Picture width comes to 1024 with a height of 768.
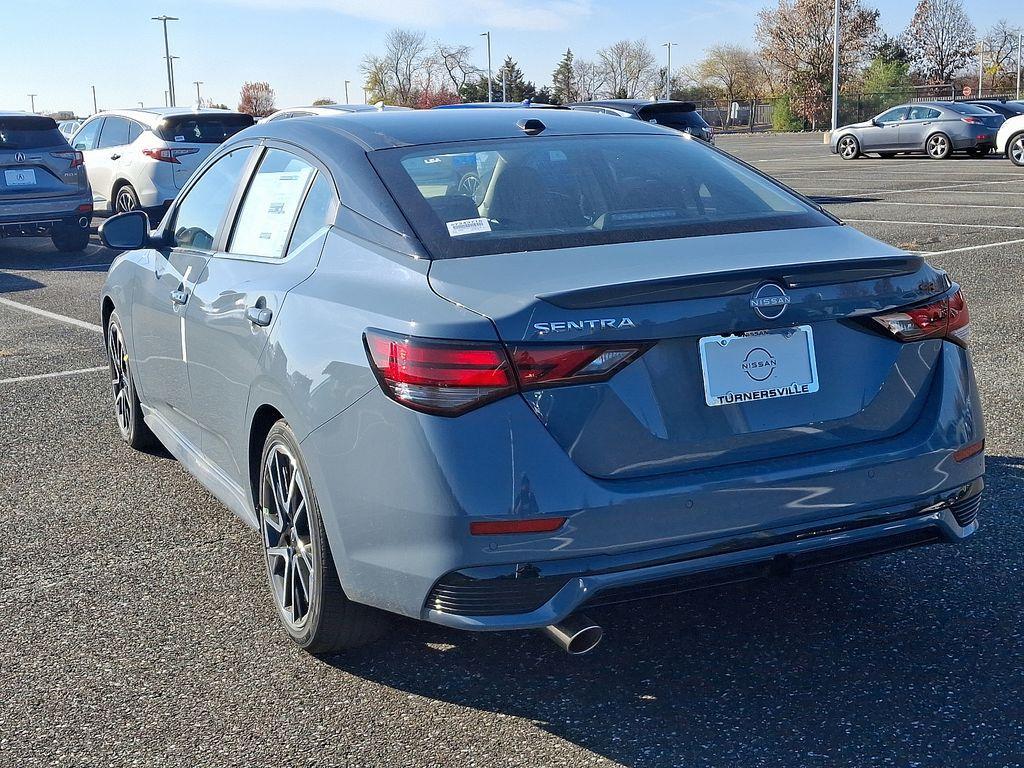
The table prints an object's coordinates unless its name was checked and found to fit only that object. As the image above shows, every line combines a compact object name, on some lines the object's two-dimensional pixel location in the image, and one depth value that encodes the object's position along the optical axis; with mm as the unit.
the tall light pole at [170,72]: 87375
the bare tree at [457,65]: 121500
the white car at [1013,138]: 25250
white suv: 16078
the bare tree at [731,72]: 120125
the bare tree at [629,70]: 133000
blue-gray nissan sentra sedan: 2820
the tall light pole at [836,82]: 48812
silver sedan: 29141
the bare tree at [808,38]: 72250
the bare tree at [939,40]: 94375
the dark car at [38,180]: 14391
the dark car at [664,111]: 16312
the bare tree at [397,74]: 118938
